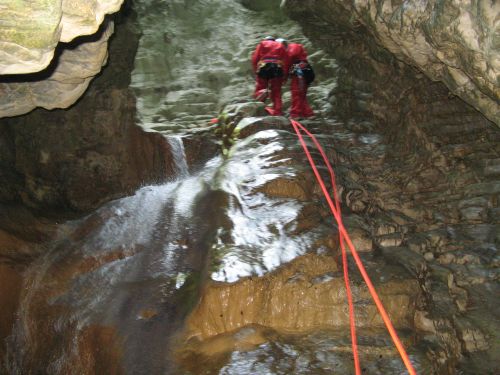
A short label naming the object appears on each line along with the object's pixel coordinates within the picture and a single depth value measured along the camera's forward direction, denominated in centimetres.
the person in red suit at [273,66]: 691
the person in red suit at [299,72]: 707
